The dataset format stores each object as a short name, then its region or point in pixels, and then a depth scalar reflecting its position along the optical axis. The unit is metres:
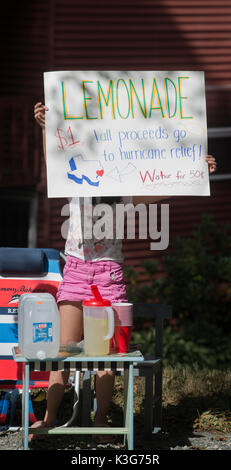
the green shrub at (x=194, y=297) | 16.56
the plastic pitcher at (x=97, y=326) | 7.53
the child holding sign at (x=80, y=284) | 8.18
